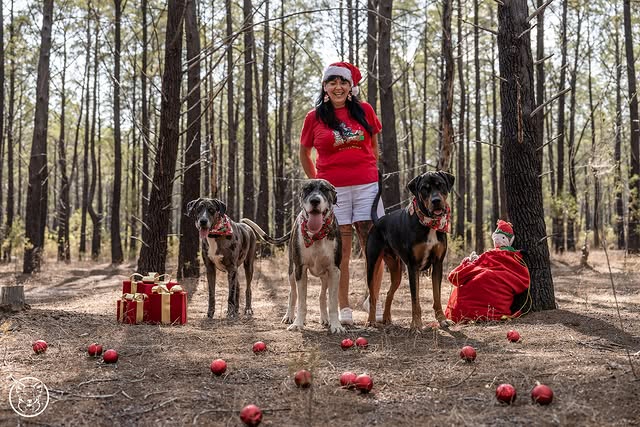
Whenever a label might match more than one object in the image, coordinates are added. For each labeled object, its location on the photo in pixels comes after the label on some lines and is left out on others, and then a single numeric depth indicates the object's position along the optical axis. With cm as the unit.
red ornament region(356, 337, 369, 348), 424
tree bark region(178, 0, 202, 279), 1159
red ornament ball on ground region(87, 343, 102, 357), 378
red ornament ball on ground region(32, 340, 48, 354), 387
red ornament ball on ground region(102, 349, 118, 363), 360
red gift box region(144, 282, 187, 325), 555
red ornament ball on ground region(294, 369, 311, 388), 304
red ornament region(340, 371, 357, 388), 302
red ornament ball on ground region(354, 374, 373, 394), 296
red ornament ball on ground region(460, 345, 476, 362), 354
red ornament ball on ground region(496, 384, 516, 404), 272
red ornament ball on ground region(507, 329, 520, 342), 422
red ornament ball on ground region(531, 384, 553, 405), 267
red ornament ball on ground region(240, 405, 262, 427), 250
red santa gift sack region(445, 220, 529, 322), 543
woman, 575
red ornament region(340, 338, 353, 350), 416
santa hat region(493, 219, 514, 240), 583
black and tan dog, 491
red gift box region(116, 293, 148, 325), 552
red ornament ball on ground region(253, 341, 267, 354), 401
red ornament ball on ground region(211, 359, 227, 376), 330
